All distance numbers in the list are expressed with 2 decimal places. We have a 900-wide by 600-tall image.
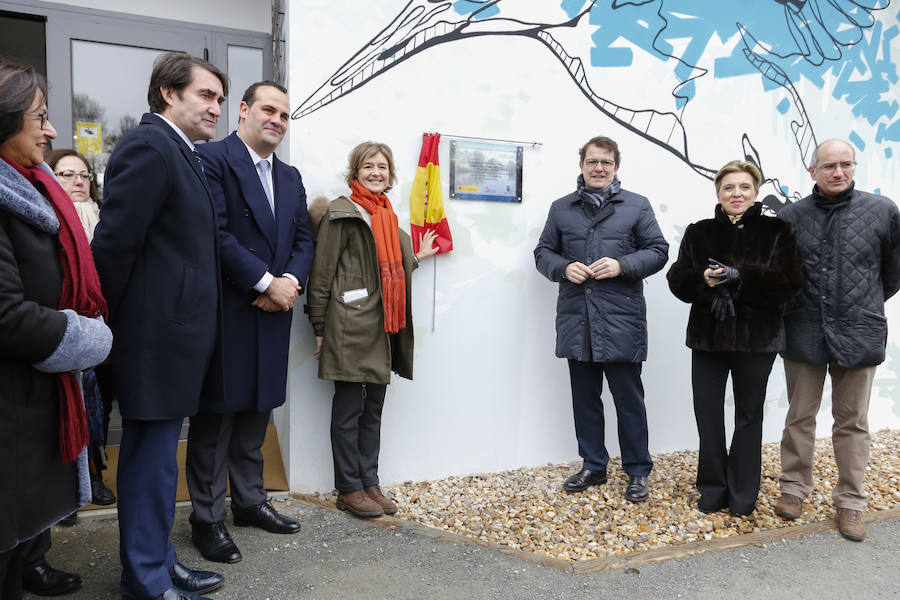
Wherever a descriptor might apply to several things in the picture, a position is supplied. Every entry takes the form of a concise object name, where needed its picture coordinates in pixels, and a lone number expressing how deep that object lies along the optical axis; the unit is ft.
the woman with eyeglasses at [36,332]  5.25
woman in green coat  10.71
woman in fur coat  10.58
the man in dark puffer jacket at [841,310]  10.55
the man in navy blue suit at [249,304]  9.34
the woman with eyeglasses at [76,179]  10.36
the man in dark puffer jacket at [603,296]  11.80
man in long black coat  7.07
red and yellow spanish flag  12.46
